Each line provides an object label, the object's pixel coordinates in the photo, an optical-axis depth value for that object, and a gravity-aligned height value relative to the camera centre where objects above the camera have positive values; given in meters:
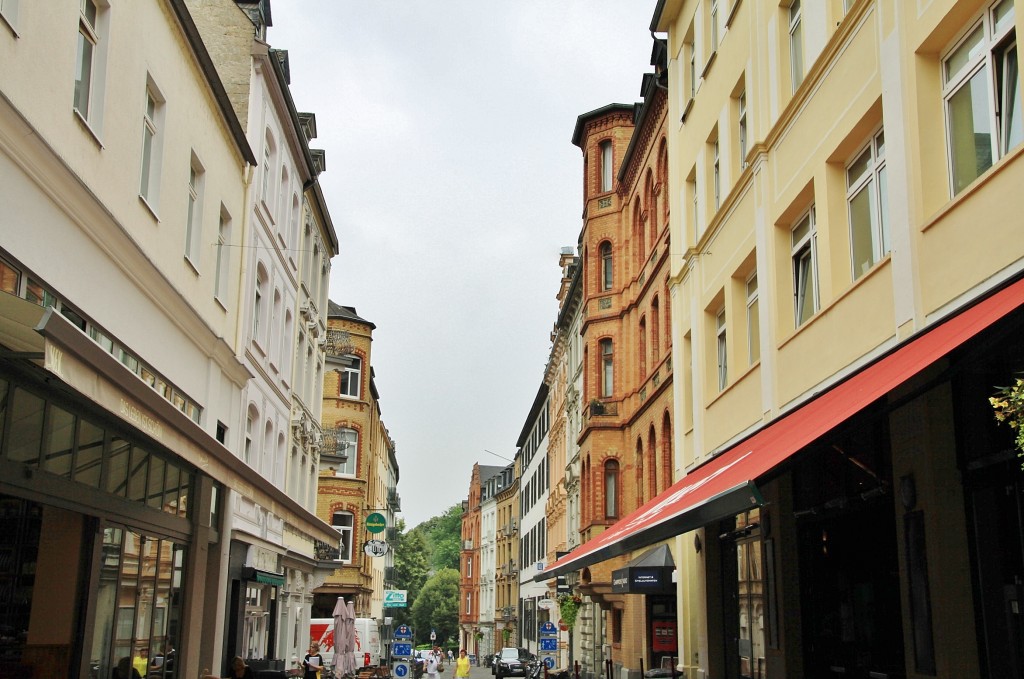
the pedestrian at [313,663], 23.42 -0.89
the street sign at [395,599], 34.78 +0.70
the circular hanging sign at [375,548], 35.41 +2.29
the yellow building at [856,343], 8.93 +2.87
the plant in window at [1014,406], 6.25 +1.23
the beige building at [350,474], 48.34 +6.33
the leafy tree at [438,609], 120.56 +1.48
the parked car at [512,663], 49.91 -1.72
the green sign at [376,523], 32.03 +2.77
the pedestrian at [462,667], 37.66 -1.45
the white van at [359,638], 33.77 -0.52
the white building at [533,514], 61.00 +6.42
